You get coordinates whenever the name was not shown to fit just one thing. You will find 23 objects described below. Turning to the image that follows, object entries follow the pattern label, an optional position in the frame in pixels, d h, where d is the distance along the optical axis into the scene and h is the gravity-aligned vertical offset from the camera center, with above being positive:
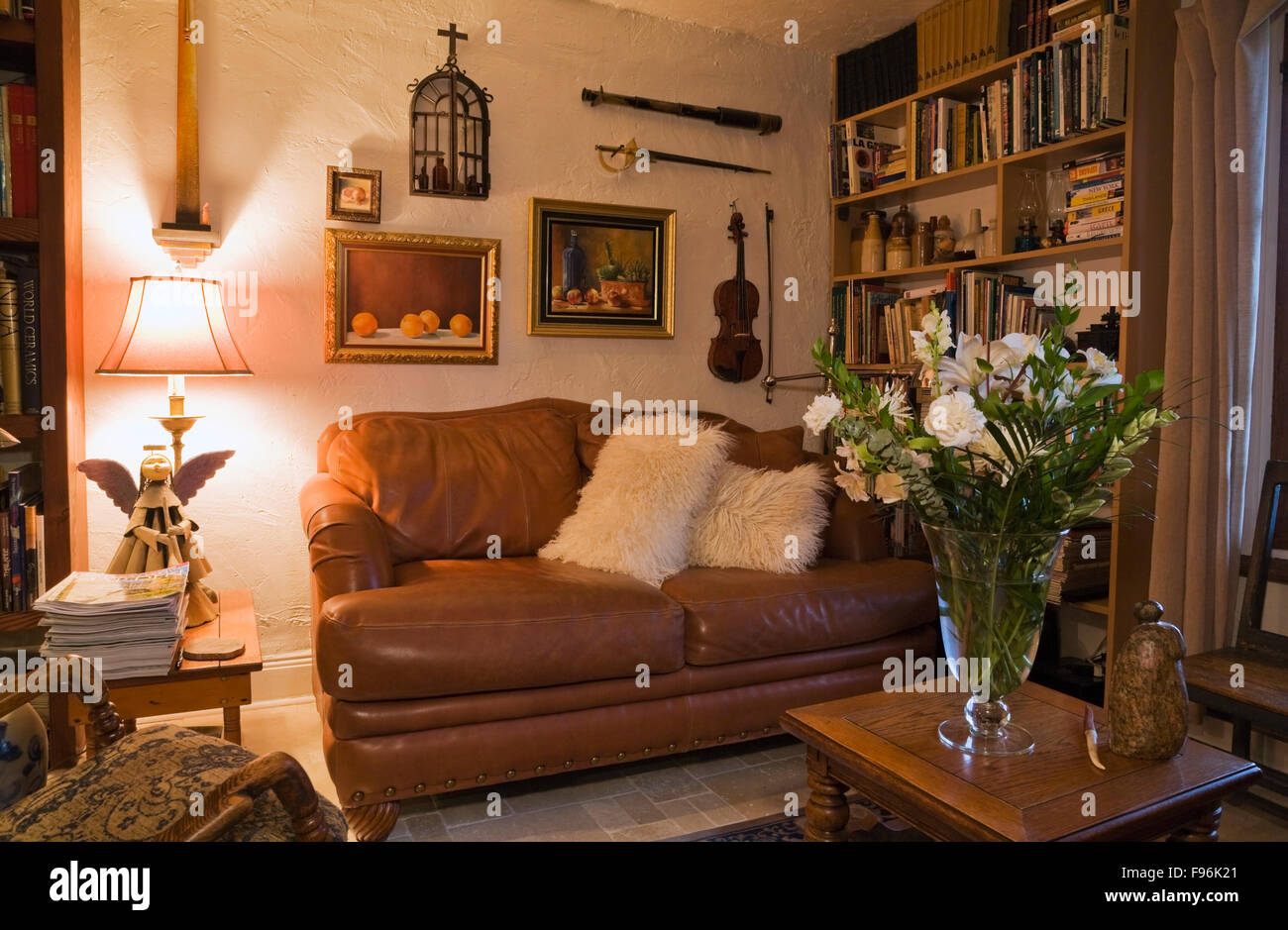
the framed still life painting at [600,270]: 3.43 +0.57
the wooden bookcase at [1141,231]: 2.70 +0.58
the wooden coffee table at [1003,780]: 1.35 -0.59
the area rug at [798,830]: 2.11 -1.00
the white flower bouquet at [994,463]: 1.39 -0.07
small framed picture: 3.08 +0.76
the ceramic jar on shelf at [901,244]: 3.75 +0.73
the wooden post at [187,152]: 2.81 +0.83
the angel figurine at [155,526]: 2.29 -0.29
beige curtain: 2.54 +0.33
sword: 3.52 +1.05
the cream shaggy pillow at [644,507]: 2.62 -0.28
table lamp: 2.48 +0.23
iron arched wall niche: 3.19 +1.01
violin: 3.79 +0.39
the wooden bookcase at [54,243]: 2.33 +0.45
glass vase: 1.48 -0.34
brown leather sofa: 2.09 -0.55
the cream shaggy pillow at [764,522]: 2.74 -0.33
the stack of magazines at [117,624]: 1.88 -0.45
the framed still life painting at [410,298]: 3.12 +0.42
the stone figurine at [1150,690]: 1.49 -0.46
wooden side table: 1.96 -0.62
